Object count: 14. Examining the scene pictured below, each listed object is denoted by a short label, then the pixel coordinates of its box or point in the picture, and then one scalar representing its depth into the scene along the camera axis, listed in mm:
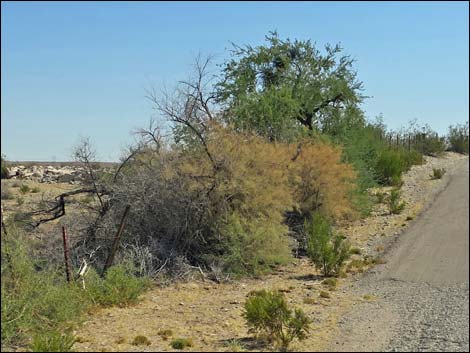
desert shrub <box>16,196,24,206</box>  18578
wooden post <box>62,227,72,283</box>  12344
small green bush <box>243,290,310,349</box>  9219
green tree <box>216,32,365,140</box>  24859
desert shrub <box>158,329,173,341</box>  10235
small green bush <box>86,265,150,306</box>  12414
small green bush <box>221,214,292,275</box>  16375
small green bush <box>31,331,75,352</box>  8047
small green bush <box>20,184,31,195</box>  25188
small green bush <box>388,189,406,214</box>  25484
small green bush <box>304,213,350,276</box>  16703
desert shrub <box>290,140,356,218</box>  20641
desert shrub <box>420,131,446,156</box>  31859
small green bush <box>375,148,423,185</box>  30711
